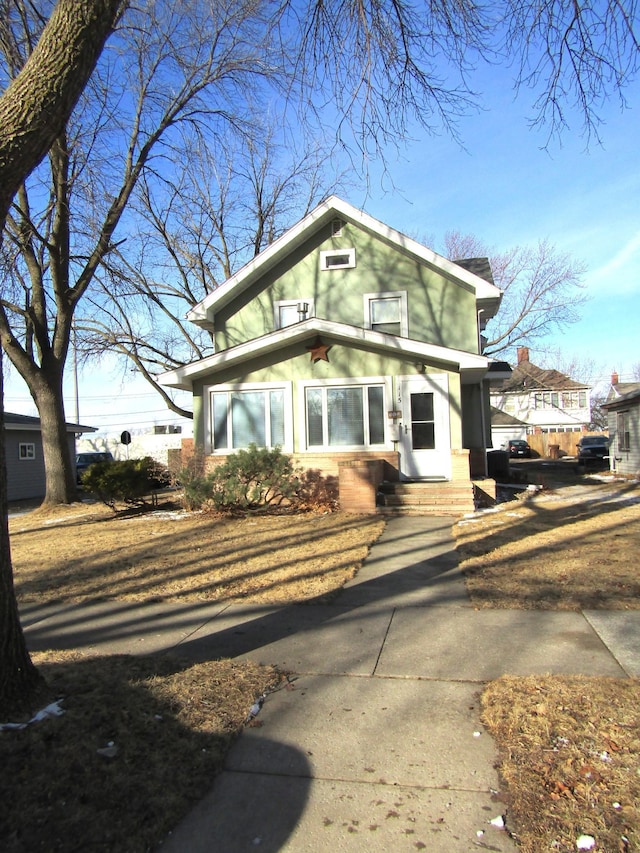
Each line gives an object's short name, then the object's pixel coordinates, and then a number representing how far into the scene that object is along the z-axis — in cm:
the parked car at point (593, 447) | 2823
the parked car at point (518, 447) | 4091
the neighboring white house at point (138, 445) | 4059
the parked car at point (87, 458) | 2955
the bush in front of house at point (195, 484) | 1184
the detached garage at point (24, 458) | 2350
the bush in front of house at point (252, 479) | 1162
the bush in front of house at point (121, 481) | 1262
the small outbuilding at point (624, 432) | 2014
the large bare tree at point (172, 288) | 2436
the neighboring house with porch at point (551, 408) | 5559
